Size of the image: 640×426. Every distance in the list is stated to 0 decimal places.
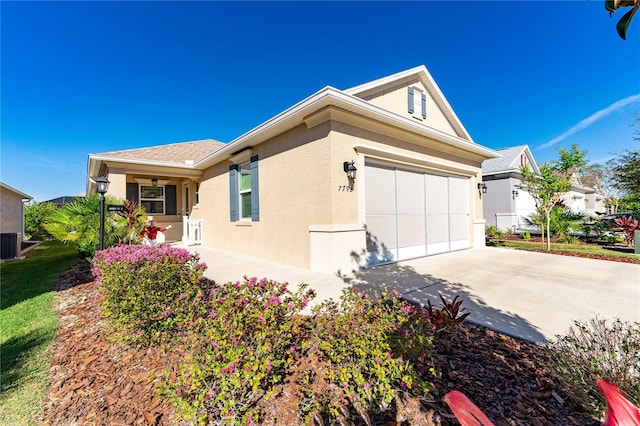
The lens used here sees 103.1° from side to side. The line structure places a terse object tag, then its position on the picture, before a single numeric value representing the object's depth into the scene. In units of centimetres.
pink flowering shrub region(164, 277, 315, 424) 165
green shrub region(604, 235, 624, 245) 1043
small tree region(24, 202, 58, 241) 1564
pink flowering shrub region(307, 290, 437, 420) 184
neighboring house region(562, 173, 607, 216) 2181
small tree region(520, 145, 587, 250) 876
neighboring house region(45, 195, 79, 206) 2483
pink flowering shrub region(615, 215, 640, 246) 940
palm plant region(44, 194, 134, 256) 582
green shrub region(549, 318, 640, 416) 166
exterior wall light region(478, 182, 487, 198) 974
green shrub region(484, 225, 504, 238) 1347
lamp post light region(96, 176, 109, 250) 556
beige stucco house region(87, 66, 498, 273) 562
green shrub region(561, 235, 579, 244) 1096
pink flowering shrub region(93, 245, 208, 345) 267
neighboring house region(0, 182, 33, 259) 935
